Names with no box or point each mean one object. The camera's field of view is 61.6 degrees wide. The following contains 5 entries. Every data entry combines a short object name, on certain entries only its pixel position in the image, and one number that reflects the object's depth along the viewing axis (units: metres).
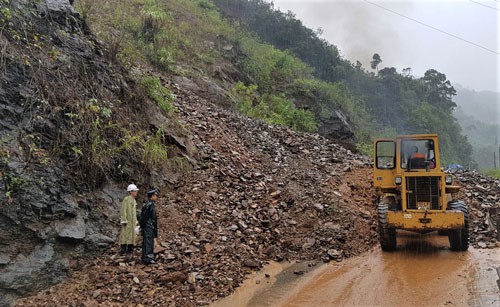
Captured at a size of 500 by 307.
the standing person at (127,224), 6.76
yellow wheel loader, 8.18
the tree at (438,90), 49.34
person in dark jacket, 6.68
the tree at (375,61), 53.62
